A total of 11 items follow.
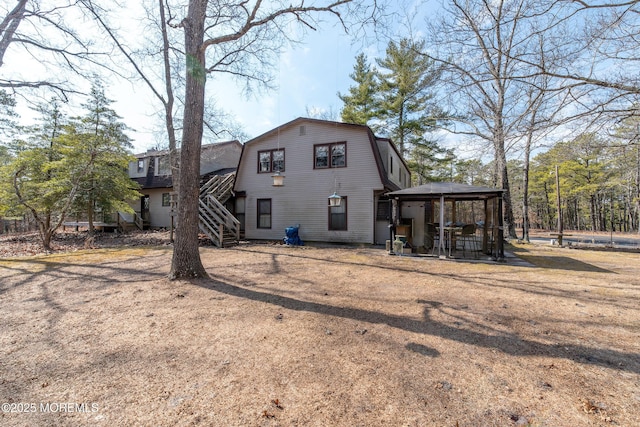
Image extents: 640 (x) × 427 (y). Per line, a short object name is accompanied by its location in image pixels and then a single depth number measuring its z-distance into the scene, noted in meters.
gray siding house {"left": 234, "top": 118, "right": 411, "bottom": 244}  11.48
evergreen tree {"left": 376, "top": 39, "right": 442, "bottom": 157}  18.86
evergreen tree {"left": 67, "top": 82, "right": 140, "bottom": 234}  11.56
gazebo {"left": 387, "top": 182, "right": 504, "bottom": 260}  8.00
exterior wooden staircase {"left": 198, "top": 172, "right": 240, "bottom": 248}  11.04
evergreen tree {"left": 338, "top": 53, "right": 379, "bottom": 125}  20.25
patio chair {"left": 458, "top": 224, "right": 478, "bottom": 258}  9.10
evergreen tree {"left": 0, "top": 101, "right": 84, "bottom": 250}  10.58
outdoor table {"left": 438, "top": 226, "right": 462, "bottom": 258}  8.45
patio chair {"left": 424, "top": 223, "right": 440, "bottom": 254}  11.20
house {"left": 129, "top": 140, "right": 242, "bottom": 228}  17.50
